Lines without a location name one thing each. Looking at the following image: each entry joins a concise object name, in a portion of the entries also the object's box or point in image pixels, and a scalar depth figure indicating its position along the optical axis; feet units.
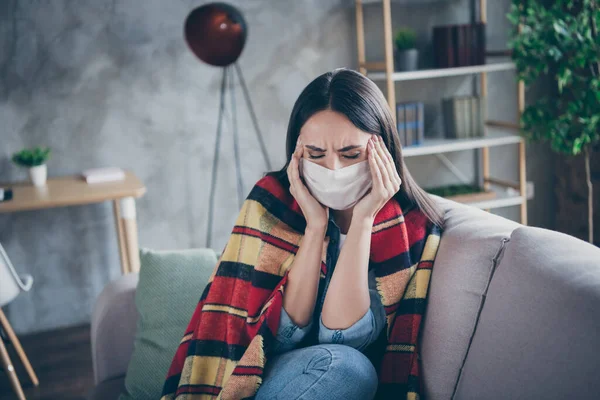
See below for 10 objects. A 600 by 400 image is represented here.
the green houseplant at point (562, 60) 8.20
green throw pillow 4.98
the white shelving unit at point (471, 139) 9.58
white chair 7.36
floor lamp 8.70
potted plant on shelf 10.07
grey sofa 3.23
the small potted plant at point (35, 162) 8.91
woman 4.37
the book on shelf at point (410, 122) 9.90
